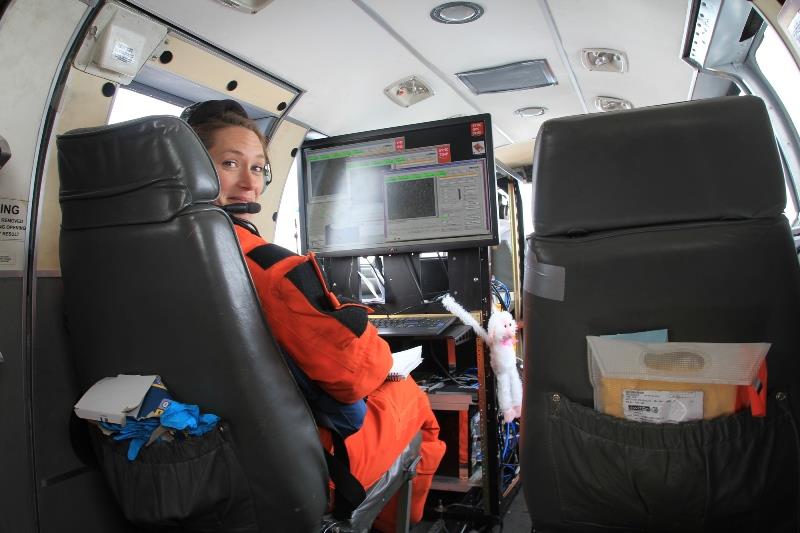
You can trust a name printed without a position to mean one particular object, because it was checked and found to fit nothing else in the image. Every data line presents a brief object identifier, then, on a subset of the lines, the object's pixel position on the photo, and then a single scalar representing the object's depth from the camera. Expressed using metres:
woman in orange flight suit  1.44
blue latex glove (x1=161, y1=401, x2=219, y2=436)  1.31
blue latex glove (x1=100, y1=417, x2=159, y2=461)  1.37
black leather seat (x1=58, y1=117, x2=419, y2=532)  1.30
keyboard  2.36
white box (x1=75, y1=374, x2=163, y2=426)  1.33
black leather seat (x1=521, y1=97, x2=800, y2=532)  1.18
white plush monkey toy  2.47
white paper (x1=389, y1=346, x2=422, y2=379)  1.98
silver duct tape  1.30
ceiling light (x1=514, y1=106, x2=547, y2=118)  5.20
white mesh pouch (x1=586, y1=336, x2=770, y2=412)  1.21
